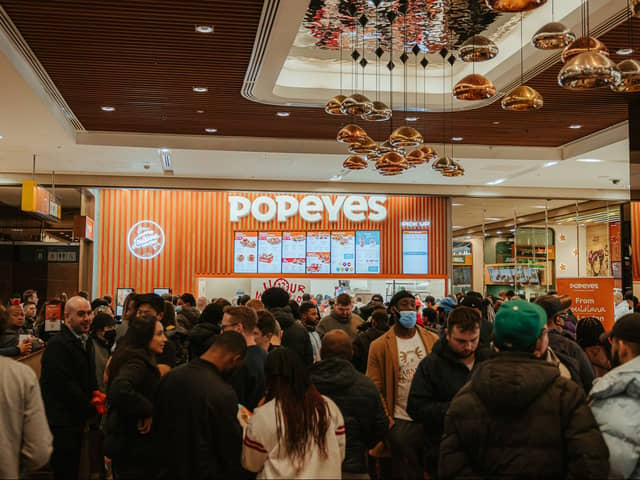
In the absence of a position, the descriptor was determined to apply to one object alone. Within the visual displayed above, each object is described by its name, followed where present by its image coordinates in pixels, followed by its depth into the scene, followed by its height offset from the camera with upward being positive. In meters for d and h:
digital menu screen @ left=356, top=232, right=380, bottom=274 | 16.52 +0.69
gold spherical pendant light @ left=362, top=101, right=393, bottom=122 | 7.16 +1.73
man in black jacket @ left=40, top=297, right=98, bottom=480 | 4.60 -0.72
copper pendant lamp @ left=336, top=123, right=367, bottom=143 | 7.48 +1.57
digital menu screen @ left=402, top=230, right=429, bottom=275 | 16.86 +0.73
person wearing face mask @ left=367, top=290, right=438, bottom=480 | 4.25 -0.61
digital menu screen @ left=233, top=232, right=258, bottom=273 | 16.20 +0.68
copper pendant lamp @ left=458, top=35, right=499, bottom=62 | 5.83 +1.94
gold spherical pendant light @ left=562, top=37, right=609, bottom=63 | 5.06 +1.71
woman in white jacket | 2.80 -0.61
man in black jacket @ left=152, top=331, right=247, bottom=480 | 3.13 -0.66
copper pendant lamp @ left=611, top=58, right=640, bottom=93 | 5.52 +1.64
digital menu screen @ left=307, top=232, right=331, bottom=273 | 16.23 +0.67
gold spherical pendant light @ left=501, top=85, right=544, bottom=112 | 6.12 +1.60
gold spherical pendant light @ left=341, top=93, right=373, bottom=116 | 6.90 +1.74
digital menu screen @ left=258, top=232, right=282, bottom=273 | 16.14 +0.68
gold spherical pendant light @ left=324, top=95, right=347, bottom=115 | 7.11 +1.80
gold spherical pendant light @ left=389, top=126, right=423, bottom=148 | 7.37 +1.51
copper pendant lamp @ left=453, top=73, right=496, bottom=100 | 6.22 +1.72
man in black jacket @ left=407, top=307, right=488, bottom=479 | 3.68 -0.50
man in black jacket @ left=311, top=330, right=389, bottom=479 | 3.34 -0.60
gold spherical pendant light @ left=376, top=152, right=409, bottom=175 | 8.18 +1.39
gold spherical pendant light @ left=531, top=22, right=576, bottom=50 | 5.28 +1.85
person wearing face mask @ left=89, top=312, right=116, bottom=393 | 5.15 -0.44
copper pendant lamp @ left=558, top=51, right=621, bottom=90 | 4.84 +1.46
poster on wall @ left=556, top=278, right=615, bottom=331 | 9.84 -0.20
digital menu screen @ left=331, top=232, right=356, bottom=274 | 16.33 +0.68
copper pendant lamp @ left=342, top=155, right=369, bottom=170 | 8.96 +1.52
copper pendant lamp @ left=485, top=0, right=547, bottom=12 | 4.65 +1.84
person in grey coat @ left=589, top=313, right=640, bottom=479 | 2.51 -0.48
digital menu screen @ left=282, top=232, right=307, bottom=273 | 16.20 +0.69
